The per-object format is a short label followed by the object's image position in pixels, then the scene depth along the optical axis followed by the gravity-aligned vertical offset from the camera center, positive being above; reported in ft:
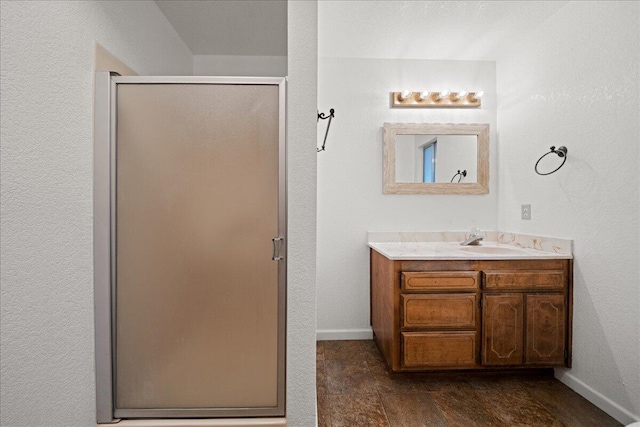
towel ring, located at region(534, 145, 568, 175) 7.38 +1.32
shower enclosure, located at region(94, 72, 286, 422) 5.29 -0.56
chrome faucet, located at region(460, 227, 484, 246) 9.27 -0.67
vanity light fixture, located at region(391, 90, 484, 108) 9.81 +3.23
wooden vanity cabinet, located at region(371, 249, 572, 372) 7.38 -2.18
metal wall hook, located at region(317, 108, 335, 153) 8.48 +2.00
